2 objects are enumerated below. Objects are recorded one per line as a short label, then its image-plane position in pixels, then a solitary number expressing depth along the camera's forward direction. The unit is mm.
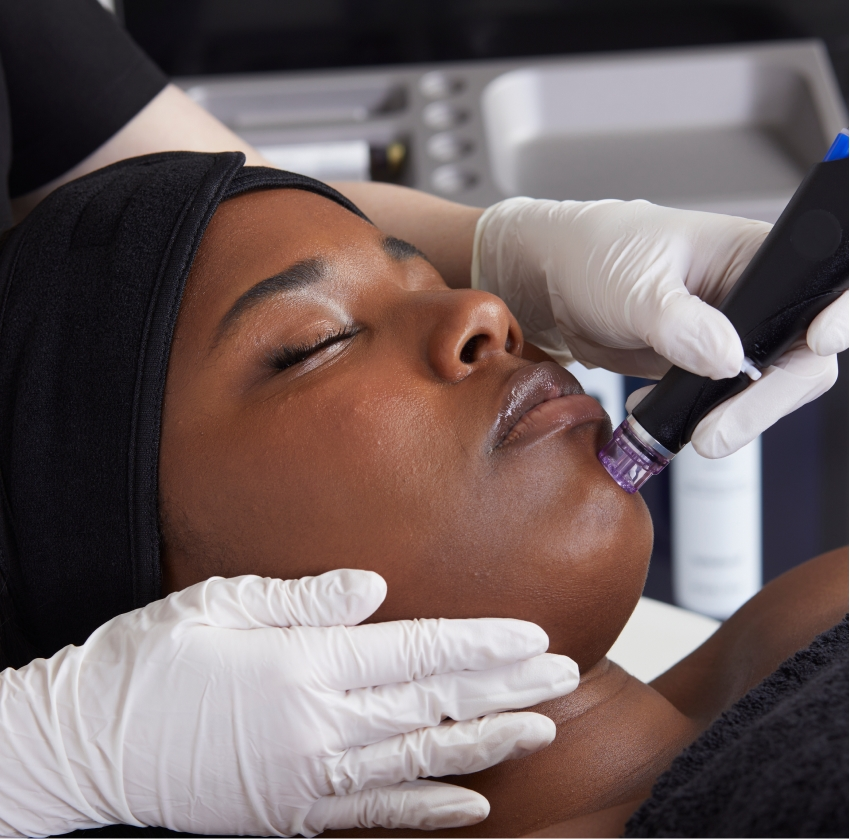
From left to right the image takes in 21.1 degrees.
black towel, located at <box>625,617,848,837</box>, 648
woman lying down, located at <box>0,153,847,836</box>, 719
